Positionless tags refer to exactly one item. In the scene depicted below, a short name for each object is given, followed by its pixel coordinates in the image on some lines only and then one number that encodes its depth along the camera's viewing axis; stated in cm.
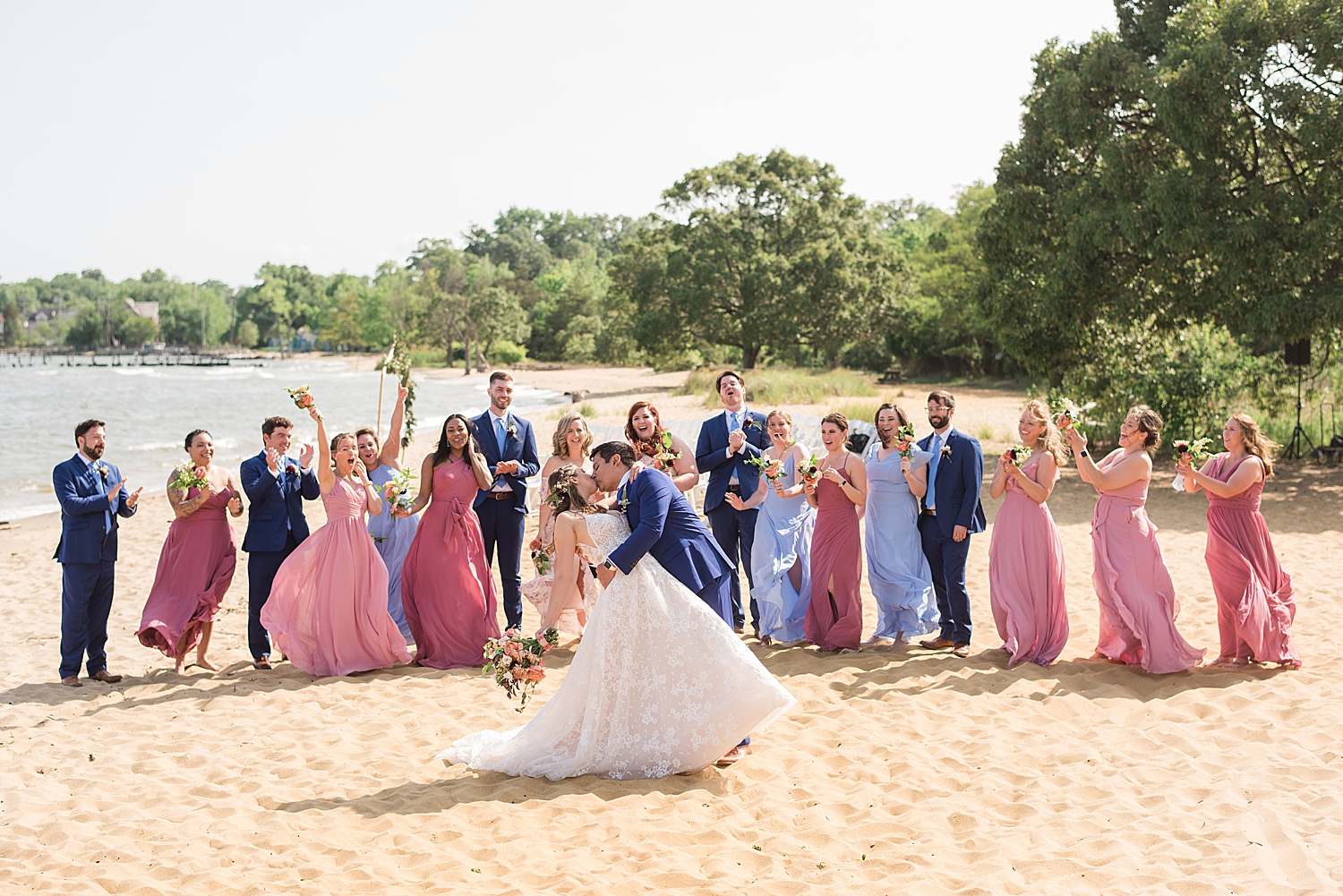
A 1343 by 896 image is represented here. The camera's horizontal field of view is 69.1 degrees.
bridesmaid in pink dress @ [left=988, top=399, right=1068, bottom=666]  743
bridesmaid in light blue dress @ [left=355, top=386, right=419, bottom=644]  864
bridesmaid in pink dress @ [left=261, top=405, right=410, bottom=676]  765
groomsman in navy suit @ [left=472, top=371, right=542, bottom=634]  857
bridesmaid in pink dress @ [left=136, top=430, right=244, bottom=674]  771
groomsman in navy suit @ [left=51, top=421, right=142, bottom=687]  751
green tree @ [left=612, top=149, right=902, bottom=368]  3991
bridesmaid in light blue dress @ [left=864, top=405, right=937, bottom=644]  819
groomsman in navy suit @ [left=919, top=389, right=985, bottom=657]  776
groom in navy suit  530
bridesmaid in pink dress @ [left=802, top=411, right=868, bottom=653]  786
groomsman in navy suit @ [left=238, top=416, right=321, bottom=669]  782
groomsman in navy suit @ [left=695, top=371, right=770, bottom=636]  868
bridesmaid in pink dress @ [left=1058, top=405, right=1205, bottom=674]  712
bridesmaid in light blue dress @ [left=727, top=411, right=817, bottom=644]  834
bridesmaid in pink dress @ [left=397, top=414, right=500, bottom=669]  779
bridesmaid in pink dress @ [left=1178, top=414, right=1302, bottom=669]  713
